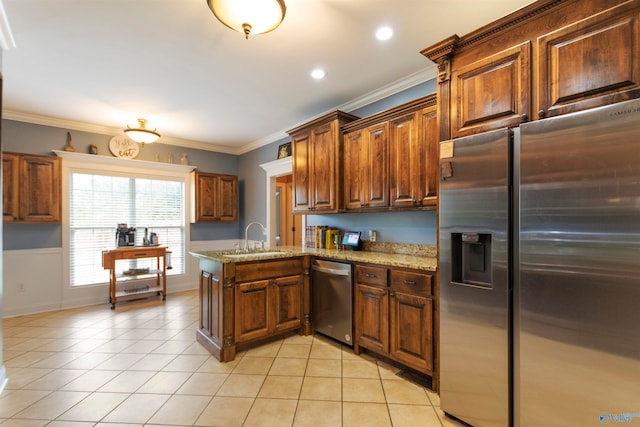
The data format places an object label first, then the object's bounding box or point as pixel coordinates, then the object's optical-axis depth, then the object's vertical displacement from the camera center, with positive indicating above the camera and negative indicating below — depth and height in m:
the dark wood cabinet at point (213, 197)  5.19 +0.28
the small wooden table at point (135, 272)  4.29 -0.97
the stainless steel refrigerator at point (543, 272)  1.27 -0.32
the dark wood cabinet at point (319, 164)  3.22 +0.58
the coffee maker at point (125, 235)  4.54 -0.36
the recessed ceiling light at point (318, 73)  2.85 +1.41
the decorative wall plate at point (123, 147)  4.63 +1.08
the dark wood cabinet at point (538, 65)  1.33 +0.79
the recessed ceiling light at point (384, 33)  2.24 +1.43
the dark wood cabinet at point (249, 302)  2.64 -0.89
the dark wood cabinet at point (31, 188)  3.70 +0.33
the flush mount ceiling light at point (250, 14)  1.64 +1.19
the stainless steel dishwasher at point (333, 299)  2.80 -0.90
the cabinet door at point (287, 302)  2.97 -0.96
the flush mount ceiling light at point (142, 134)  3.75 +1.05
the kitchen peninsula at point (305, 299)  2.25 -0.80
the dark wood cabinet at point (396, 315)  2.19 -0.86
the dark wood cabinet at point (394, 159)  2.47 +0.51
